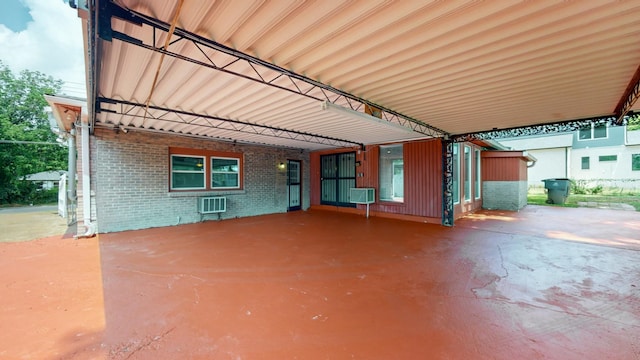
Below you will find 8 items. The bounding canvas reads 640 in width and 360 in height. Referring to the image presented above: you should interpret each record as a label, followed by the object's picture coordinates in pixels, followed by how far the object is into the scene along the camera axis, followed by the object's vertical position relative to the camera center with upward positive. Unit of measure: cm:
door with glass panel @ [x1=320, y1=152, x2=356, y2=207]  985 +5
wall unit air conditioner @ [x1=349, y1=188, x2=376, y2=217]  855 -60
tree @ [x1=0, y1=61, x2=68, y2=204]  1274 +274
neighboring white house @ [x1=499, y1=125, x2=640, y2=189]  1436 +137
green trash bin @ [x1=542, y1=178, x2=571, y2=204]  1106 -60
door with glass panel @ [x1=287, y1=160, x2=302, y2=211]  1036 -20
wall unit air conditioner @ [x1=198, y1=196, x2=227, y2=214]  743 -76
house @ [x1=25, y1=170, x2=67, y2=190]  1380 +17
